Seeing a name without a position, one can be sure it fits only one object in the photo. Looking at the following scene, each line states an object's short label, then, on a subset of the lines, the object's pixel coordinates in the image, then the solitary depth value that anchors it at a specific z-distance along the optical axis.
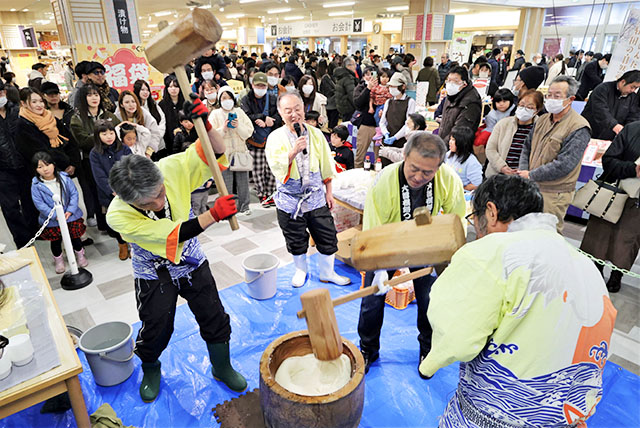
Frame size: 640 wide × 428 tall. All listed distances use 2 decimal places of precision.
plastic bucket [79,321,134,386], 2.50
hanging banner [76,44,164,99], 6.05
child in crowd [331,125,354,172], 5.40
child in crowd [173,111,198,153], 5.22
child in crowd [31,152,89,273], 3.70
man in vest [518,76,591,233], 3.36
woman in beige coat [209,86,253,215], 5.00
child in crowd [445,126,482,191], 3.93
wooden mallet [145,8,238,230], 1.70
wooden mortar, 1.46
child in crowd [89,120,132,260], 3.91
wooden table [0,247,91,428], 1.73
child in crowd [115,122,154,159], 4.20
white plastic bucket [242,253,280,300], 3.40
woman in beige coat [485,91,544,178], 3.87
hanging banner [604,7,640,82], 5.33
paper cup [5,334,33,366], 1.81
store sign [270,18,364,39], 18.00
